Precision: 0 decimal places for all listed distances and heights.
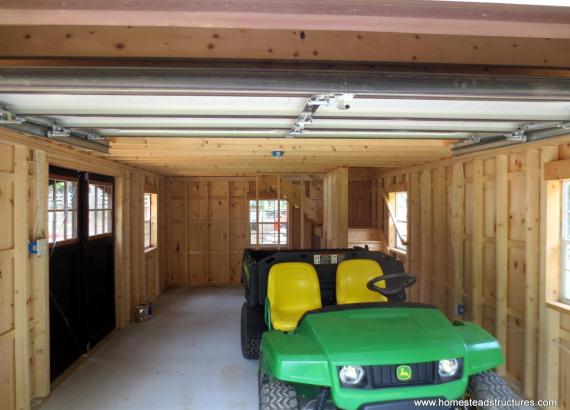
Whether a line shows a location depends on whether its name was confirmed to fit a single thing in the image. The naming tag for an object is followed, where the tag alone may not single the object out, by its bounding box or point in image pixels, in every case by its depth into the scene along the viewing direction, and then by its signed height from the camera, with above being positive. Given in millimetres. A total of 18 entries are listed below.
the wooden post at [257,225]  7552 -486
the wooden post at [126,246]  5590 -651
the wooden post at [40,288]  3398 -770
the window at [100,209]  4781 -99
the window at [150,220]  7355 -366
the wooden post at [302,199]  7465 +37
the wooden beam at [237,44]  1801 +739
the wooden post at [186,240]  8477 -848
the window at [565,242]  3244 -347
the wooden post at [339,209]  6012 -136
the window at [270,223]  8703 -492
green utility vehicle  1845 -782
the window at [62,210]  3875 -95
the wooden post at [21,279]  3104 -622
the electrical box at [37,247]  3258 -384
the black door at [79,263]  3945 -717
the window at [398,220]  7047 -354
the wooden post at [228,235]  8517 -743
